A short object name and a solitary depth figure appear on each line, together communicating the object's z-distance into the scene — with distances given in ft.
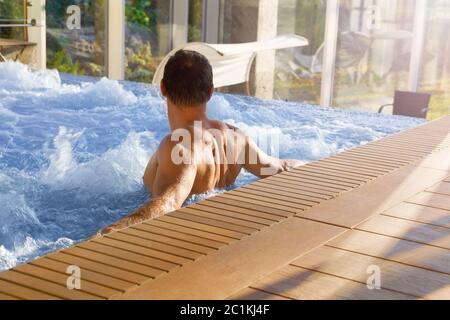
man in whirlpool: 10.25
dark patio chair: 20.54
